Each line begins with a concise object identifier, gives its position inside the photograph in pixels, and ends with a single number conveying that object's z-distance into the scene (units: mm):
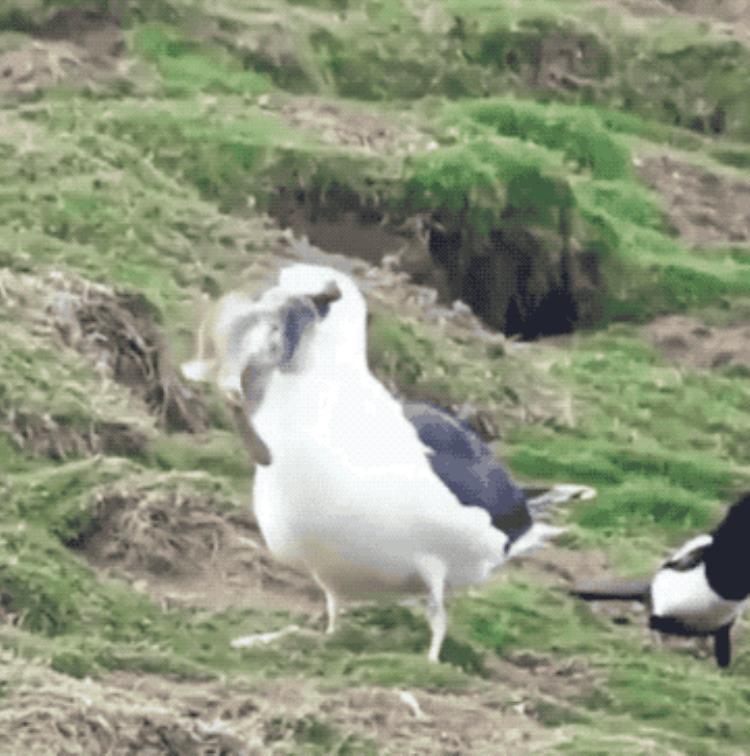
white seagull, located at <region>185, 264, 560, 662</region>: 16016
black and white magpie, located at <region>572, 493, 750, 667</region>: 19203
